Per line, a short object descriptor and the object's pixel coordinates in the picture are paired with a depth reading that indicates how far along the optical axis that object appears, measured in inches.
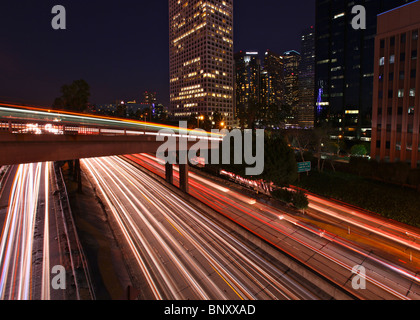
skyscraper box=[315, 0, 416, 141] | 2721.5
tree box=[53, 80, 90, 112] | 1972.2
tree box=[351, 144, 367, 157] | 1557.6
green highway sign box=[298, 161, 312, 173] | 1021.5
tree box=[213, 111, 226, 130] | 3245.6
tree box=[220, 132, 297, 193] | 955.3
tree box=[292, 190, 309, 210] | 877.2
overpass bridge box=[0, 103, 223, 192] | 490.0
